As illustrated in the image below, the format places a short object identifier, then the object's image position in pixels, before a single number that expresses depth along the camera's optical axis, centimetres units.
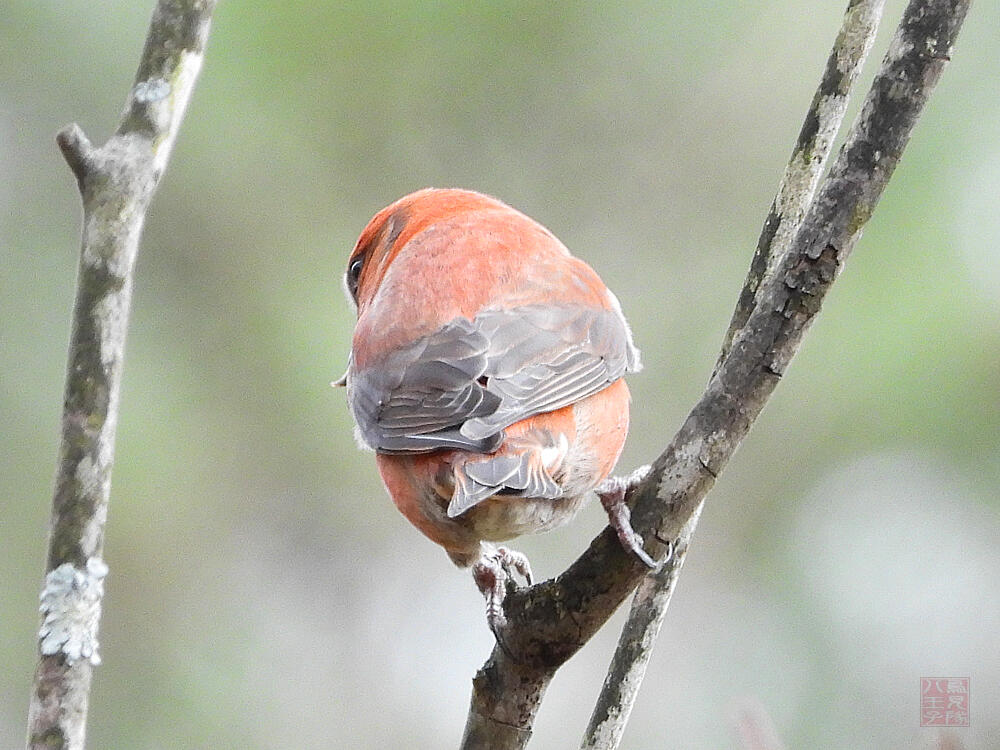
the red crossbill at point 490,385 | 674
